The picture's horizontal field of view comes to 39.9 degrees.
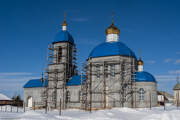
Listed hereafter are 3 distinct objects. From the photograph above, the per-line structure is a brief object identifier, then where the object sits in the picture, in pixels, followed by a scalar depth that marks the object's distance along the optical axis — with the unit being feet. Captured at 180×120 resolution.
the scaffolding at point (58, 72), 106.93
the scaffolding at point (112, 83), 91.97
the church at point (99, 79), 91.97
